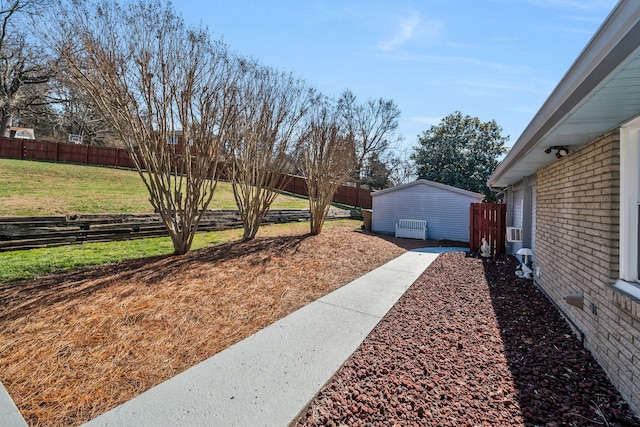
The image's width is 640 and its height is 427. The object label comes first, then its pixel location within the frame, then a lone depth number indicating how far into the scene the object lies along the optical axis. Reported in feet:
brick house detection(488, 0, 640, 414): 5.71
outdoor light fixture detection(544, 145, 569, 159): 12.67
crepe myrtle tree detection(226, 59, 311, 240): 23.54
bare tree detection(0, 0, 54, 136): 40.70
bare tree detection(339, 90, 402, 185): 77.87
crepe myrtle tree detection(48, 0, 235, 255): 15.05
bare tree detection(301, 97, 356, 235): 29.37
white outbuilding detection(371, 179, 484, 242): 40.42
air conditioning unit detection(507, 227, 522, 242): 23.62
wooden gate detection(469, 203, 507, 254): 29.53
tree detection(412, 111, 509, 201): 72.90
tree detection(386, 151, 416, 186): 92.08
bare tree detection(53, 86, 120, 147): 72.47
